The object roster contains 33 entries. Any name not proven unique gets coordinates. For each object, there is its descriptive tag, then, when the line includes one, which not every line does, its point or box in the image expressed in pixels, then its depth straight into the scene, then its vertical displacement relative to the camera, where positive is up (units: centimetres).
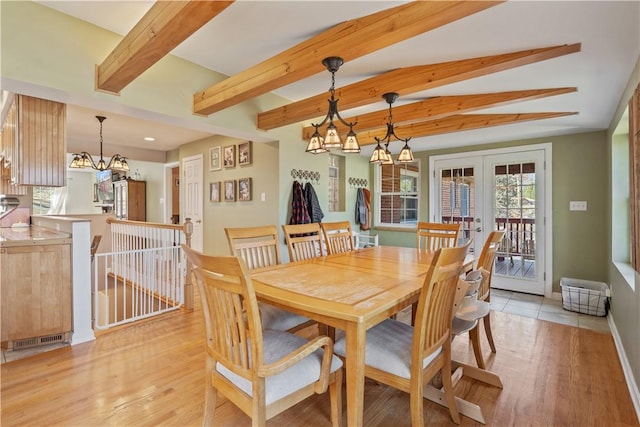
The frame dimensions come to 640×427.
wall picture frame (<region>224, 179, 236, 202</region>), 456 +33
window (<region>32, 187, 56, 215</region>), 877 +39
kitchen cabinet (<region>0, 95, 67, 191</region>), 237 +57
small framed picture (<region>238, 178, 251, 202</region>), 428 +33
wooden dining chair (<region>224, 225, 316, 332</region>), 201 -34
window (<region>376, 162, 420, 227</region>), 537 +33
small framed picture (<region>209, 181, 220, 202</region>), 490 +34
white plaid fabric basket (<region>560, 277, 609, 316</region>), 331 -96
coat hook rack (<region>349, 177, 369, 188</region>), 532 +54
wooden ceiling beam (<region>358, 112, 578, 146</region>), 333 +105
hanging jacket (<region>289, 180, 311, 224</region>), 389 +7
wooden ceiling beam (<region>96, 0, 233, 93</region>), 145 +97
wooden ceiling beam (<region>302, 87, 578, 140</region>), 267 +104
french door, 416 +11
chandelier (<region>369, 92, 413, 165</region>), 260 +51
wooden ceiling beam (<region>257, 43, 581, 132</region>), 201 +104
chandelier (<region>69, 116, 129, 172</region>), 433 +71
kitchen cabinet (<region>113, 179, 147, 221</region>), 683 +29
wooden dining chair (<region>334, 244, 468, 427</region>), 137 -68
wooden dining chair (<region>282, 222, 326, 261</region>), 256 -27
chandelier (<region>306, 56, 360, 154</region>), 213 +52
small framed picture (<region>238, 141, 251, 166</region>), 430 +84
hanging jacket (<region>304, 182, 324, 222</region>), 409 +14
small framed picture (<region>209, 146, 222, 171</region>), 495 +88
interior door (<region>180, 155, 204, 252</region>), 532 +35
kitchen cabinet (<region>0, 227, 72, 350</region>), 233 -61
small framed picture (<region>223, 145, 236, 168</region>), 462 +87
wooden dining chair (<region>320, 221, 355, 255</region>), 287 -26
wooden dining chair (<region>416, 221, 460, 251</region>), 312 -24
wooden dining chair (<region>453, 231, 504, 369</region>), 194 -48
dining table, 129 -41
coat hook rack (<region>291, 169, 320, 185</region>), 405 +51
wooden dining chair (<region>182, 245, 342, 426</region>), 117 -63
